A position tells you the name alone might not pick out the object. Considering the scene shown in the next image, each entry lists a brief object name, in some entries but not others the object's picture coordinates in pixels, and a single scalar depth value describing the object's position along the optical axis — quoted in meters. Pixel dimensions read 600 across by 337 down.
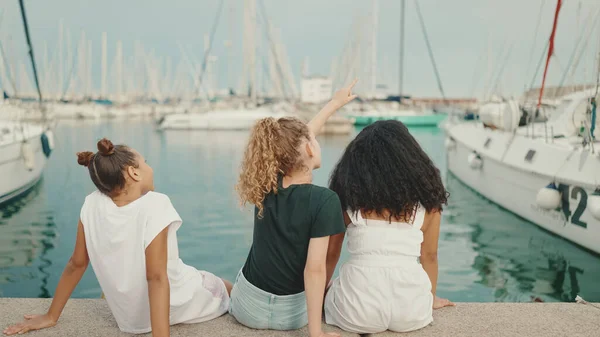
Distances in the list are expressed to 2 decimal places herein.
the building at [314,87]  106.06
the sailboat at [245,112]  52.28
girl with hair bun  2.69
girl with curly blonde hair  2.72
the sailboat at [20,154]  14.17
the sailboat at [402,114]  65.94
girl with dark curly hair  2.87
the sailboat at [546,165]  8.79
